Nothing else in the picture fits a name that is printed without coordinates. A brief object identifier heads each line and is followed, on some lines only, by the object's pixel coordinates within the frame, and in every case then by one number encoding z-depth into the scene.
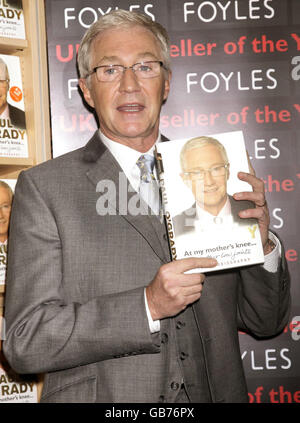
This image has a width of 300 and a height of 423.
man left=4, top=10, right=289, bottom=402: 1.54
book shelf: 2.33
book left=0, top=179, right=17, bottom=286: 2.30
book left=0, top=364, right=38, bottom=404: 2.32
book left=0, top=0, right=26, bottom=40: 2.28
